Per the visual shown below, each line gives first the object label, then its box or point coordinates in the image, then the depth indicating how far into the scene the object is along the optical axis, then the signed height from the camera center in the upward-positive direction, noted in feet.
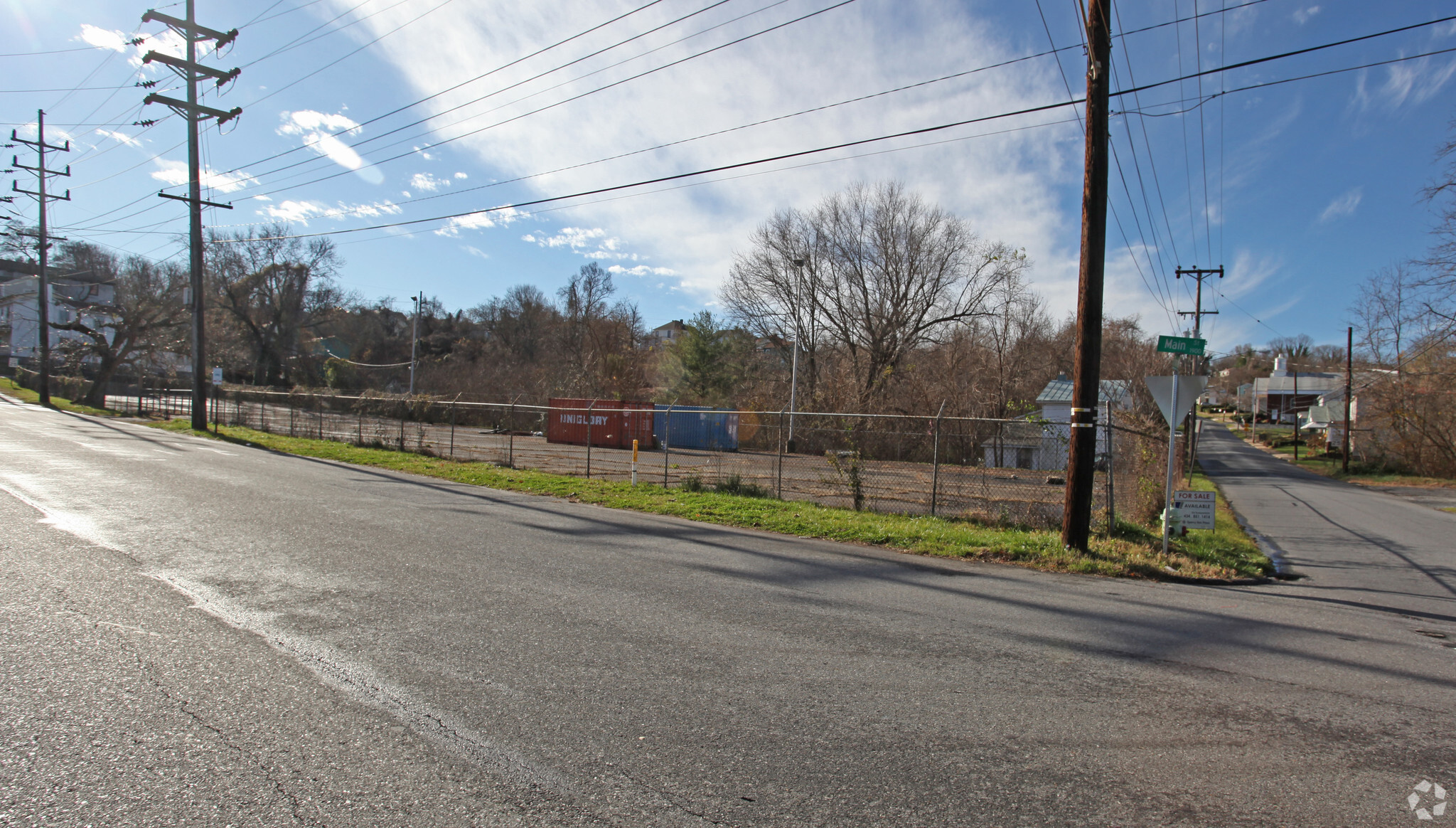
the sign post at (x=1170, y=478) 29.78 -2.98
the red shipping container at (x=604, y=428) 113.19 -5.75
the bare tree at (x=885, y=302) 127.03 +19.40
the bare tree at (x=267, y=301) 187.21 +23.68
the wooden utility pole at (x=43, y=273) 123.24 +19.44
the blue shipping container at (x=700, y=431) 101.55 -5.35
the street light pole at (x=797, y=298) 112.06 +20.00
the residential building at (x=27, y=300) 222.28 +26.89
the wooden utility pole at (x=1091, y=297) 31.19 +5.32
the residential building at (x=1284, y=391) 294.87 +11.35
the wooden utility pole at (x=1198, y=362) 106.11 +10.96
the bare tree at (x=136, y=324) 126.62 +10.87
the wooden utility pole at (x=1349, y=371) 129.18 +9.06
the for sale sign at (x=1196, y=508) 33.76 -4.81
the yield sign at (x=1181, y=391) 31.10 +0.99
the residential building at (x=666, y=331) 265.83 +38.68
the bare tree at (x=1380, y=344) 132.77 +14.99
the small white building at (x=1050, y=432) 62.44 -2.42
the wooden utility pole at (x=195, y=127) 82.43 +32.34
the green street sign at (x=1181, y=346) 31.50 +3.13
